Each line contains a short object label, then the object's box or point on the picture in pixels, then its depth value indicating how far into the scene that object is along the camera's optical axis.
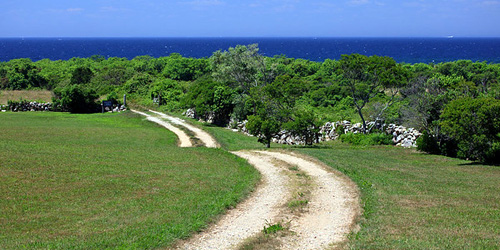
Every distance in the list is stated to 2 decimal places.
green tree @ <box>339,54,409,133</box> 35.38
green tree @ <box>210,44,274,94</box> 50.94
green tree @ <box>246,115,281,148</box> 31.45
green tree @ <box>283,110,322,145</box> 32.09
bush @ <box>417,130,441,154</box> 29.86
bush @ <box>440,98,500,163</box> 24.94
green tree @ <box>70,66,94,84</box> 74.35
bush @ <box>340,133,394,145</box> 35.09
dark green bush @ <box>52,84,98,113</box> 53.47
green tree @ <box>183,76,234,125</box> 45.94
